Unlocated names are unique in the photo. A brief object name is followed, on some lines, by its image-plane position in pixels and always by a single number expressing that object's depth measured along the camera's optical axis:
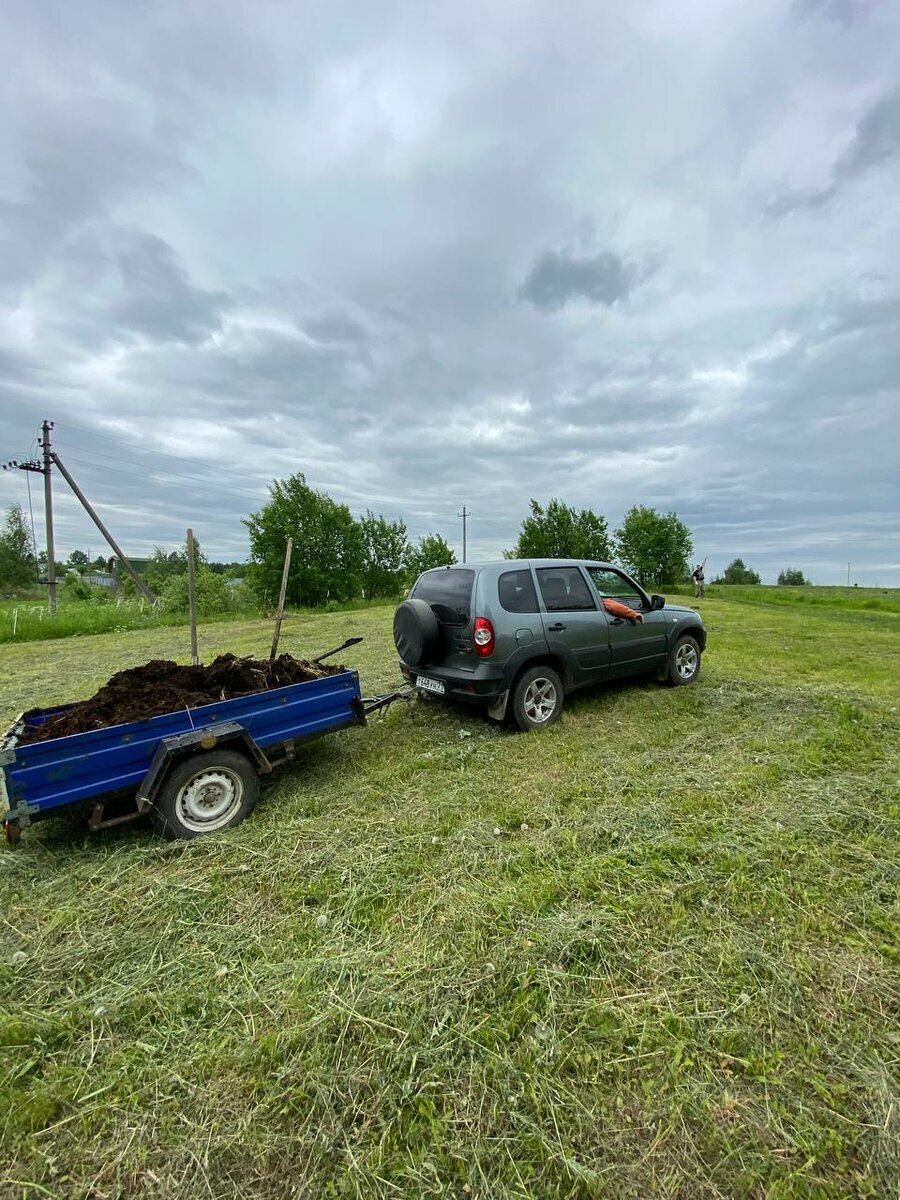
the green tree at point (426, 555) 37.47
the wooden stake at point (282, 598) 4.54
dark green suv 4.61
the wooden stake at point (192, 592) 5.37
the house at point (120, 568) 34.04
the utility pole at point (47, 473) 21.20
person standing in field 27.58
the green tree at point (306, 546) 29.33
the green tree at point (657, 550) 44.47
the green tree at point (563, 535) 40.66
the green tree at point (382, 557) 35.34
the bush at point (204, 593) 24.19
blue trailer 2.76
